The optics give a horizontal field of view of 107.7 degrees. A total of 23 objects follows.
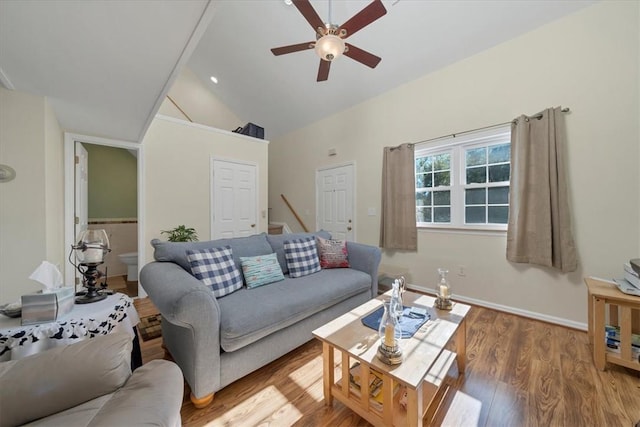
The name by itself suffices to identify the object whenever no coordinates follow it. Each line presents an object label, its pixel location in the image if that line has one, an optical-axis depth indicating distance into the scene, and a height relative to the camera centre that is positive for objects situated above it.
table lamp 1.22 -0.25
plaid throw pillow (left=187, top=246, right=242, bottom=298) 1.70 -0.43
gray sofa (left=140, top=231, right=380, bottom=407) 1.26 -0.66
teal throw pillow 1.94 -0.50
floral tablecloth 0.88 -0.48
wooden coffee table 0.99 -0.68
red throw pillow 2.51 -0.45
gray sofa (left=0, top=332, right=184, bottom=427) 0.67 -0.57
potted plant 3.19 -0.31
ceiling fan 1.66 +1.40
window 2.64 +0.40
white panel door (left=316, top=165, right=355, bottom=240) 4.06 +0.21
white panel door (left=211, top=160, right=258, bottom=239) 3.77 +0.21
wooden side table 1.51 -0.75
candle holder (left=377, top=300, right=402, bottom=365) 1.04 -0.59
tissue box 0.94 -0.39
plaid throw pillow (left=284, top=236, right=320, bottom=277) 2.27 -0.45
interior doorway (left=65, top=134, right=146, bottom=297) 3.88 +0.12
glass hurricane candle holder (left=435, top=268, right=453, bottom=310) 1.58 -0.57
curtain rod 2.21 +0.96
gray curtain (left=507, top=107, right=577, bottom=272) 2.19 +0.17
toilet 3.61 -0.84
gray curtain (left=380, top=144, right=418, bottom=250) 3.23 +0.18
